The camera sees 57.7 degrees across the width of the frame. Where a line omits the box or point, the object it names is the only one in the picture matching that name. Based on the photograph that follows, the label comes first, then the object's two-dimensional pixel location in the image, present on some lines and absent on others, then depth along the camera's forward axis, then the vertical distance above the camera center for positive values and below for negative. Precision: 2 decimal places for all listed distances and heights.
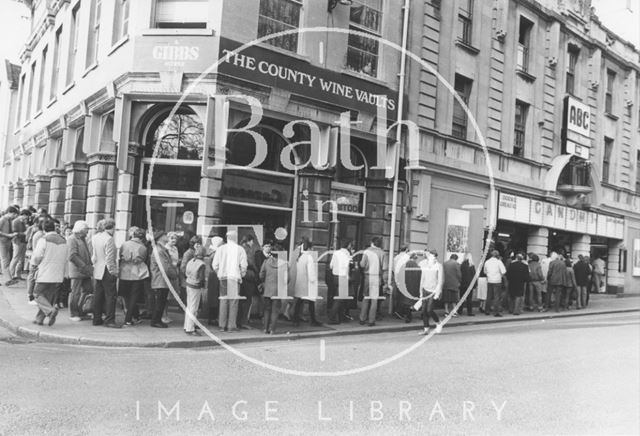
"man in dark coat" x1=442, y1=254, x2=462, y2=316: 15.05 -0.72
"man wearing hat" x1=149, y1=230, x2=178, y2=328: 10.73 -0.74
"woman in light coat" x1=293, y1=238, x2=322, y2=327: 11.95 -0.68
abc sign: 23.56 +5.96
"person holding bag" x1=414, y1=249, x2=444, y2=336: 12.61 -0.78
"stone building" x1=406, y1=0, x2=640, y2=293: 18.22 +4.71
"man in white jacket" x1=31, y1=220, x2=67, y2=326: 9.88 -0.78
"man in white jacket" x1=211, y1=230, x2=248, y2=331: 10.89 -0.70
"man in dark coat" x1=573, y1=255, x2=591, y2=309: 20.08 -0.48
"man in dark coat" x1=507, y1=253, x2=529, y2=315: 17.12 -0.65
